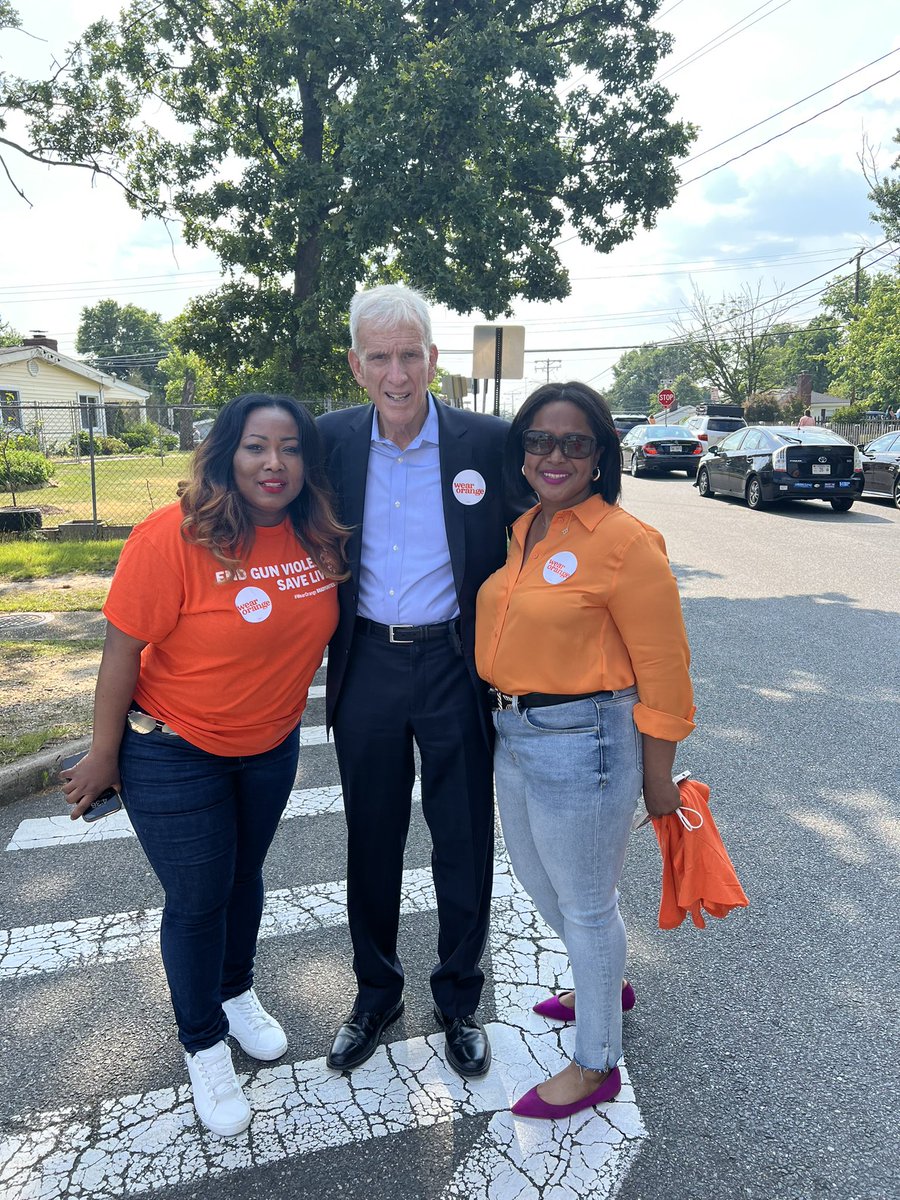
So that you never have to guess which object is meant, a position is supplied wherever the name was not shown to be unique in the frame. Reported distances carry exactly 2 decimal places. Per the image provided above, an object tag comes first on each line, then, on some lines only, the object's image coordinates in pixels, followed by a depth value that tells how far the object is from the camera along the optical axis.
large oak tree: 10.04
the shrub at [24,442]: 20.80
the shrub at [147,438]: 36.59
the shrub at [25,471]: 18.31
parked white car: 31.83
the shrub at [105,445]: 29.40
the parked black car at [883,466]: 16.27
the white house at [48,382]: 35.56
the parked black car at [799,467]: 14.99
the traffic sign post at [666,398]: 33.06
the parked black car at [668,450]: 24.09
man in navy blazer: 2.38
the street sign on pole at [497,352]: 12.09
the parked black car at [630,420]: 45.92
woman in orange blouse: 2.00
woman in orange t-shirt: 2.08
